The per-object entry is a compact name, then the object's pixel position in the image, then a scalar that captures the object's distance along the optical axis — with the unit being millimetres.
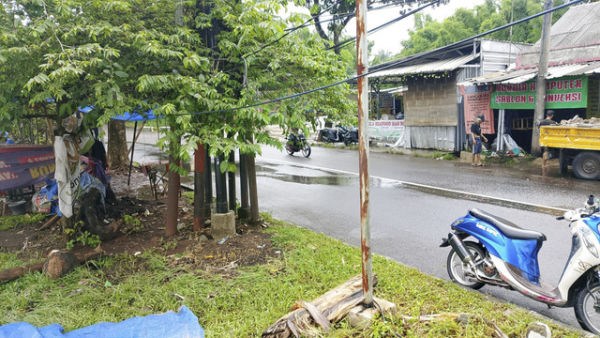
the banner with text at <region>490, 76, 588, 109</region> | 12867
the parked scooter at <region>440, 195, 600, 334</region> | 3707
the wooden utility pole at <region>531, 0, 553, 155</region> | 12609
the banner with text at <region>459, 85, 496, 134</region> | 15321
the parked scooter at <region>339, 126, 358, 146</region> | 21156
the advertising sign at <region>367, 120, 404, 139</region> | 19641
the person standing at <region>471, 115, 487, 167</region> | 13703
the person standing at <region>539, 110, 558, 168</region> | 11992
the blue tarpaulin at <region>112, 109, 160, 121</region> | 5475
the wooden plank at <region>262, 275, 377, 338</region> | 3475
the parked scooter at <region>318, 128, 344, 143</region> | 22578
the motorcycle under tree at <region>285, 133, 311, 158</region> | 17453
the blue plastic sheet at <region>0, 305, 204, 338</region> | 3463
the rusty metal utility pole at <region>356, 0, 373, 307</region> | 3445
